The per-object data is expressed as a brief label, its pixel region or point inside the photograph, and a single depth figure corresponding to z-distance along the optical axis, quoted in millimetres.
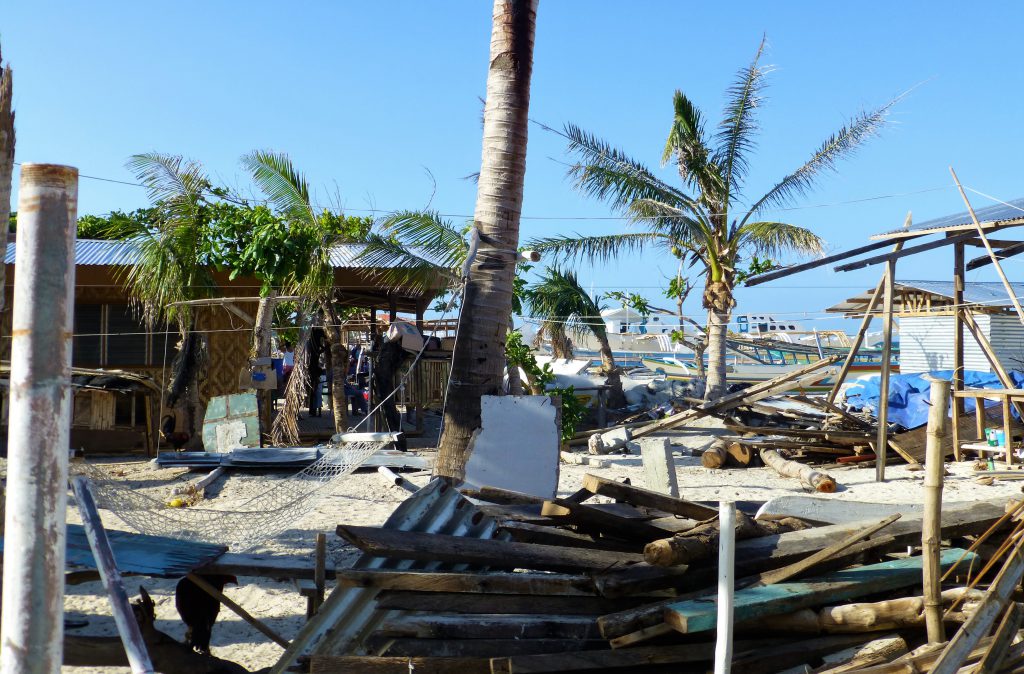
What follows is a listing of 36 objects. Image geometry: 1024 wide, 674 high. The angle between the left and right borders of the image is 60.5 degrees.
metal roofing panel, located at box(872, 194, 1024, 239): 10250
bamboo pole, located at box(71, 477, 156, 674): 2279
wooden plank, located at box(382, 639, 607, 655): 3656
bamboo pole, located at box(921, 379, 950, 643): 3277
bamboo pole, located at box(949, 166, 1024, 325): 7516
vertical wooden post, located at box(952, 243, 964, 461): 12202
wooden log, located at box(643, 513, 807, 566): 3916
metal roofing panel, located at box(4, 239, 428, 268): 14656
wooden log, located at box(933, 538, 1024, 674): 3154
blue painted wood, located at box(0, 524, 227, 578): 4066
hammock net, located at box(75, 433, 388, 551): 5359
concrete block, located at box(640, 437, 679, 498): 8914
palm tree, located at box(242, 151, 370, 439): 13711
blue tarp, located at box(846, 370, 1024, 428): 14164
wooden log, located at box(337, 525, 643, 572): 3900
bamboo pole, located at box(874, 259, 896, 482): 9586
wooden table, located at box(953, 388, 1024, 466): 10453
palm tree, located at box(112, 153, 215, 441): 13867
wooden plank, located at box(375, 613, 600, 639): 3717
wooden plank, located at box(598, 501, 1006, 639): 3760
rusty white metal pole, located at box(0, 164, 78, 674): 2246
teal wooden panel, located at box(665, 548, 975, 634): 3621
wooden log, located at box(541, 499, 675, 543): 4570
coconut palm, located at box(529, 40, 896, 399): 17172
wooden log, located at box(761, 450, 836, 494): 10523
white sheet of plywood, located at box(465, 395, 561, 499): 7828
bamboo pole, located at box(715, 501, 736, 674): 3105
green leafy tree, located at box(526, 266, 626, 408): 19641
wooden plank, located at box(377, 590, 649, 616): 3836
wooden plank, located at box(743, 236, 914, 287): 9836
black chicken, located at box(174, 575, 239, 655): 4684
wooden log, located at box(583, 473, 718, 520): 4840
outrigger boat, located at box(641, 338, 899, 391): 32781
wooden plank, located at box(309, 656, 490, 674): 3439
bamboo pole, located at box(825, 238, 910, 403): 10461
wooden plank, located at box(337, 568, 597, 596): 3756
